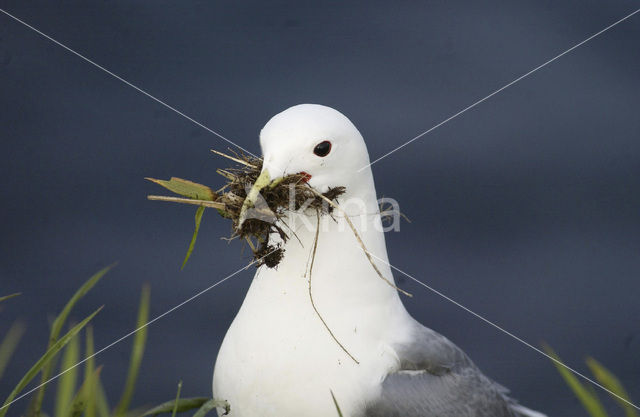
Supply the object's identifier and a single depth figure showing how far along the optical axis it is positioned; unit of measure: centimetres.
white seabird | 492
